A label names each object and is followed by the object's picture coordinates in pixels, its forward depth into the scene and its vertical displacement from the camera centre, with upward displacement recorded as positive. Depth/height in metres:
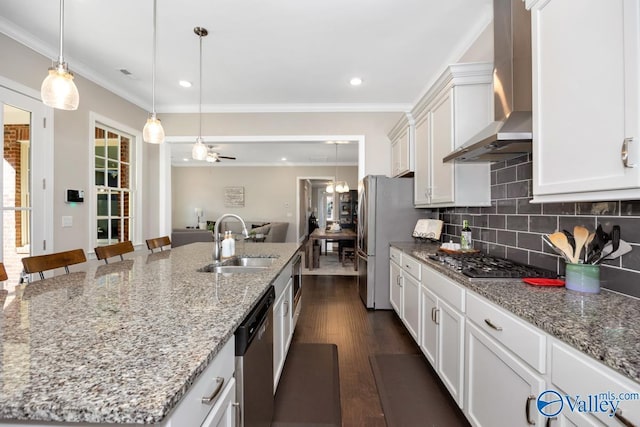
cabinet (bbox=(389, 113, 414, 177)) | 3.23 +0.81
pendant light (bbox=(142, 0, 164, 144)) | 2.07 +0.59
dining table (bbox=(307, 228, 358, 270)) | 5.30 -0.45
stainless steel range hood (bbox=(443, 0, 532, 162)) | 1.52 +0.75
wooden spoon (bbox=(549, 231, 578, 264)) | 1.29 -0.15
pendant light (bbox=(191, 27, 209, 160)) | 2.42 +0.61
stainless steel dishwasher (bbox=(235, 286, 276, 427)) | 0.99 -0.60
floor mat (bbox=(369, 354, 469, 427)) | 1.68 -1.20
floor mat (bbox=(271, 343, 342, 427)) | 1.69 -1.20
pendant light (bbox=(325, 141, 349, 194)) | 6.94 +0.67
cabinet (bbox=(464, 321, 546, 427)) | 1.04 -0.72
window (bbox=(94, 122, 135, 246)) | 3.46 +0.35
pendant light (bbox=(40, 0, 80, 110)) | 1.42 +0.63
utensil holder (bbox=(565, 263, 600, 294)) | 1.23 -0.28
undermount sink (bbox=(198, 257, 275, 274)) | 1.91 -0.38
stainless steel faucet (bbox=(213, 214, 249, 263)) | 2.02 -0.22
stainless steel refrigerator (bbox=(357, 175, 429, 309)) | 3.44 -0.12
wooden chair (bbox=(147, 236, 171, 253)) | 2.57 -0.28
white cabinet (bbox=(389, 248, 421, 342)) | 2.36 -0.72
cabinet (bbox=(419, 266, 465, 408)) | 1.59 -0.73
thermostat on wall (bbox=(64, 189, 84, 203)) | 2.94 +0.17
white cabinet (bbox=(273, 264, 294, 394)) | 1.70 -0.70
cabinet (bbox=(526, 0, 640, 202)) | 0.91 +0.42
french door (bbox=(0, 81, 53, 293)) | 2.41 +0.30
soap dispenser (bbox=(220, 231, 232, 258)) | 2.14 -0.27
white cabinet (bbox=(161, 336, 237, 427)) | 0.63 -0.47
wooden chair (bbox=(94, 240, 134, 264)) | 2.00 -0.28
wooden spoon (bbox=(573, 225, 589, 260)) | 1.25 -0.11
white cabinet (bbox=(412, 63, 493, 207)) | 2.14 +0.71
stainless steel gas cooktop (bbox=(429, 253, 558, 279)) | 1.52 -0.32
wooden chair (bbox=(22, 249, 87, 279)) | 1.45 -0.27
